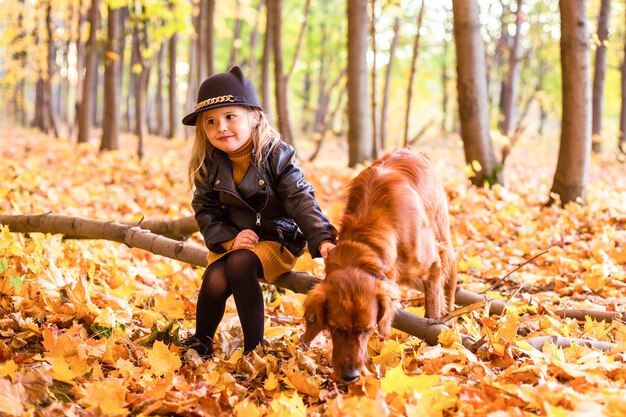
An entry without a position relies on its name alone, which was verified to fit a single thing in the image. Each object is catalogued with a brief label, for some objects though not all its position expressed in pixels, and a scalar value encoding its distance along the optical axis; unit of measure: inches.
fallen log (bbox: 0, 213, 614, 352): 129.9
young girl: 135.2
